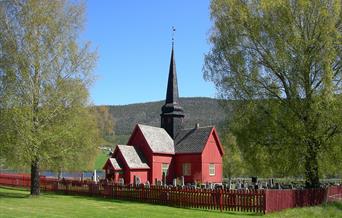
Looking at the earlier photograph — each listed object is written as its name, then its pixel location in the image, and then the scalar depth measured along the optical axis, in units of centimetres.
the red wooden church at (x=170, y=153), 4484
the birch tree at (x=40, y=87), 2928
